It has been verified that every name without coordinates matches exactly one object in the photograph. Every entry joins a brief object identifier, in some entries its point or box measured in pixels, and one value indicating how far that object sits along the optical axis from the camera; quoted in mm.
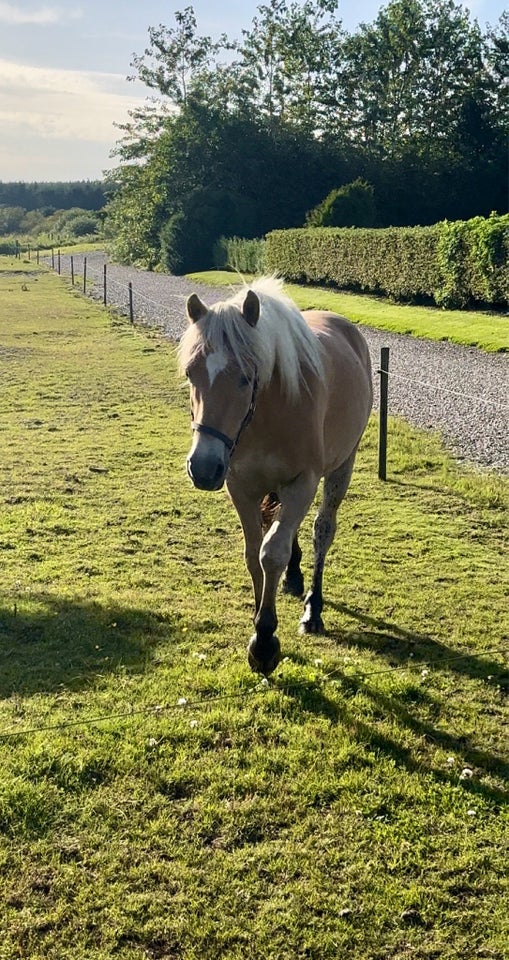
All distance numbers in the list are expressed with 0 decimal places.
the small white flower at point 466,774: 3691
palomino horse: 3916
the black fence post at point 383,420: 9281
